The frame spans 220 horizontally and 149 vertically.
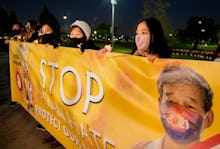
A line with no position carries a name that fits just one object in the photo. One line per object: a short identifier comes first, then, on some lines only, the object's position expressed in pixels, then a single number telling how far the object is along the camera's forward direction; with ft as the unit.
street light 92.50
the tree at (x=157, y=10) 232.12
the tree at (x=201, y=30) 325.42
